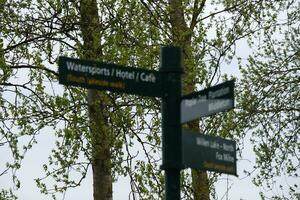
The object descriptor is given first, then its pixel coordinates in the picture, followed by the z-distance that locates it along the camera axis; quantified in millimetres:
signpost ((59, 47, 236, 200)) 8067
